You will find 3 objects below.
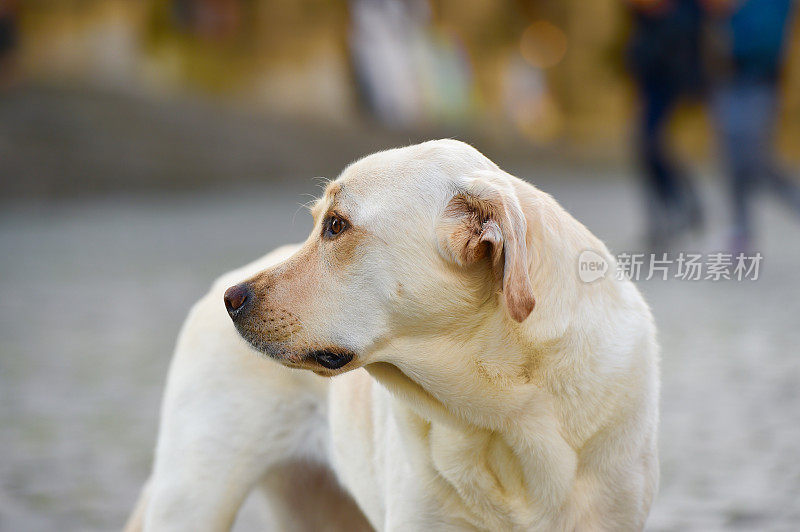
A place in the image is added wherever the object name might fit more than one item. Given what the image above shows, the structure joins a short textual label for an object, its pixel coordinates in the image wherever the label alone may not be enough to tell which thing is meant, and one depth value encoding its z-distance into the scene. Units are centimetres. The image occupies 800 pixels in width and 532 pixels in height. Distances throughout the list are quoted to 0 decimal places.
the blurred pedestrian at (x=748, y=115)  1664
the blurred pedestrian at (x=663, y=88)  1962
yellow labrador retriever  500
